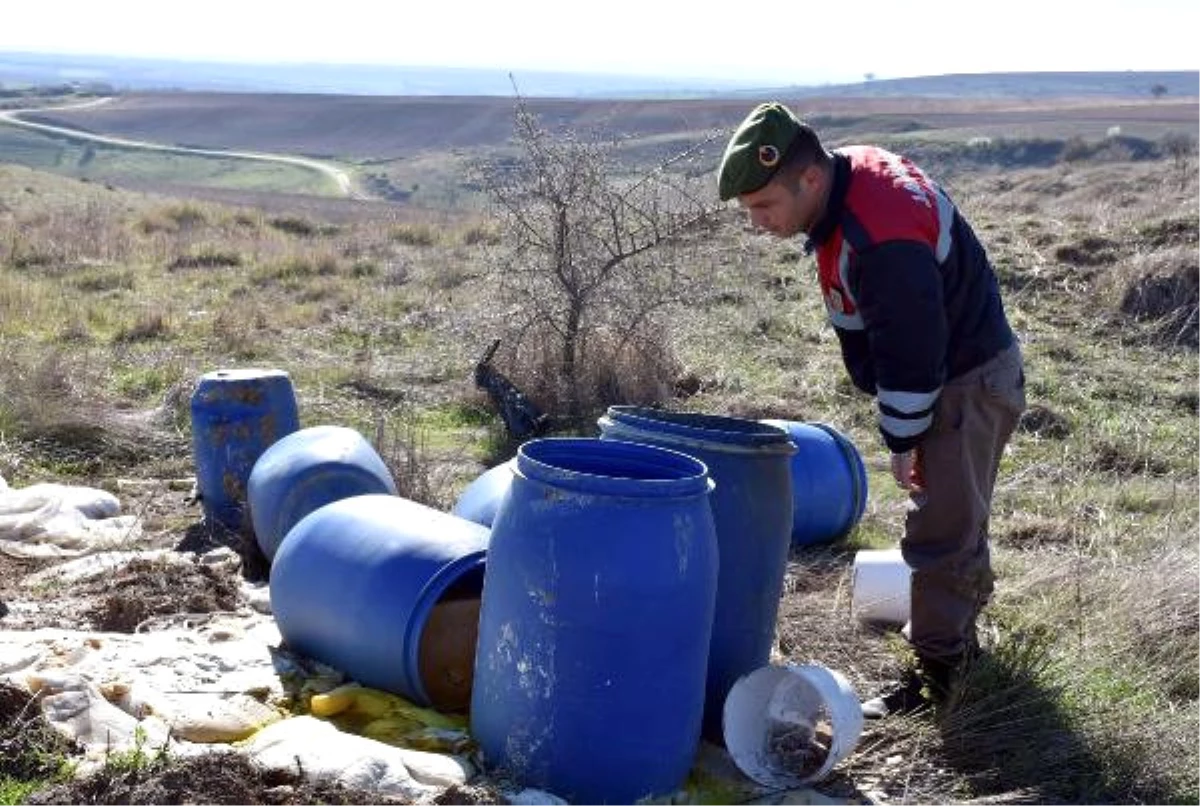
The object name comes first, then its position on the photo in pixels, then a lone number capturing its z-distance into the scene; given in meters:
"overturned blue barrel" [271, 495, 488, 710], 4.09
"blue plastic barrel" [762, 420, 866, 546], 6.25
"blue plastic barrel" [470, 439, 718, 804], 3.43
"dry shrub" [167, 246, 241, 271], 17.94
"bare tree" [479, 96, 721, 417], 9.65
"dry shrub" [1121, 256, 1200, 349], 11.91
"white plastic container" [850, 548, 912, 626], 5.21
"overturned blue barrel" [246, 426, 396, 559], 5.44
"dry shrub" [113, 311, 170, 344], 12.05
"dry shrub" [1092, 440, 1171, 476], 8.14
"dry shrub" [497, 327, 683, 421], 9.44
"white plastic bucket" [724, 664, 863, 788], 3.79
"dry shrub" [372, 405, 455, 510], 6.47
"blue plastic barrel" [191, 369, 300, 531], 6.48
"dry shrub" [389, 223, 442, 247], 21.05
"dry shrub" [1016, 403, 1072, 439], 8.96
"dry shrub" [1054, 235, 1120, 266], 14.11
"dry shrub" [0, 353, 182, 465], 7.98
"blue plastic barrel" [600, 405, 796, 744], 4.00
